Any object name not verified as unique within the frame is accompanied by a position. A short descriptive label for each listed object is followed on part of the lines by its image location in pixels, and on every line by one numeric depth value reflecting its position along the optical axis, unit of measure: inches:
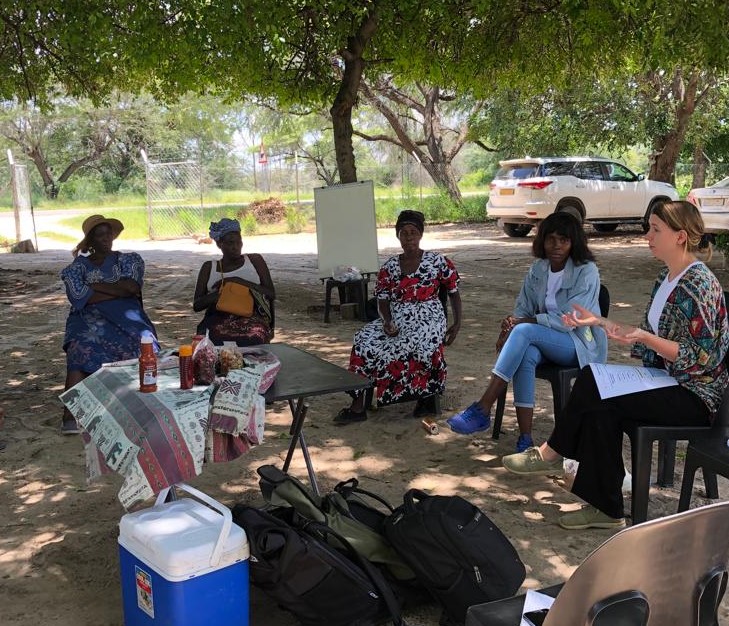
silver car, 481.1
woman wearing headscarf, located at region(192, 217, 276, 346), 217.2
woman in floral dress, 207.6
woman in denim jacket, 177.2
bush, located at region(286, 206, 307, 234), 849.5
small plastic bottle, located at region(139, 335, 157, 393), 127.3
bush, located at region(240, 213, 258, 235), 823.7
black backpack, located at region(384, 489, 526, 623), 113.4
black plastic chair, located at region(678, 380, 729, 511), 129.4
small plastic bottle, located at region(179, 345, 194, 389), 129.2
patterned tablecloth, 114.5
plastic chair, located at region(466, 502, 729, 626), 62.3
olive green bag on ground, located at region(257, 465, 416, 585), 119.8
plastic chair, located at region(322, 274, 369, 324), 347.9
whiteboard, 358.0
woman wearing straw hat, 206.8
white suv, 656.4
